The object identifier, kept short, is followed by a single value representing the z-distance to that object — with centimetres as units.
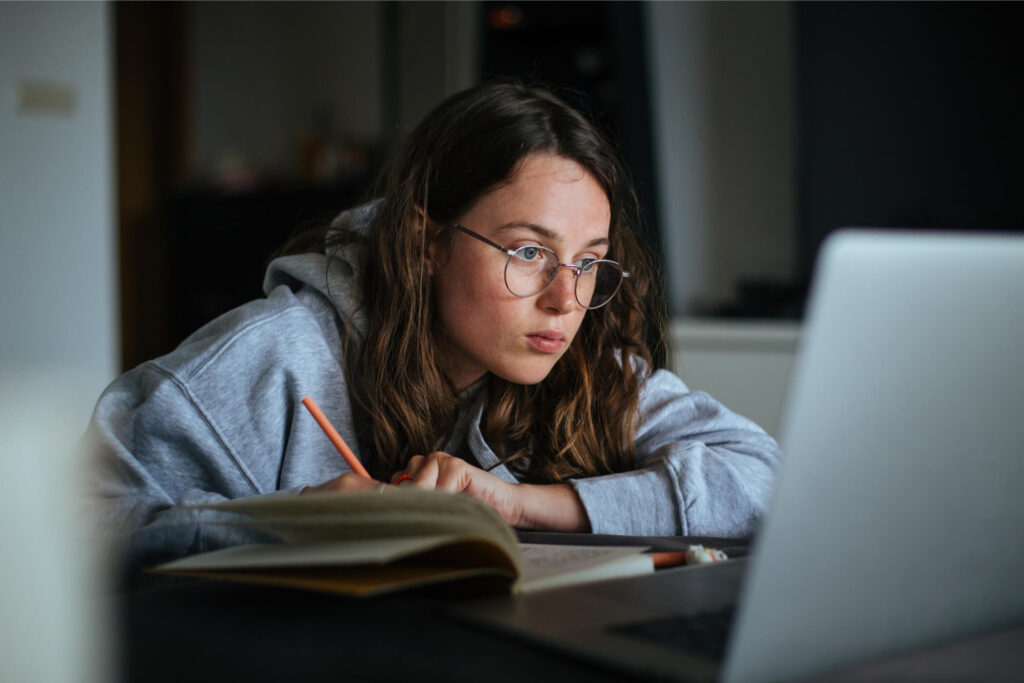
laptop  42
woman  103
